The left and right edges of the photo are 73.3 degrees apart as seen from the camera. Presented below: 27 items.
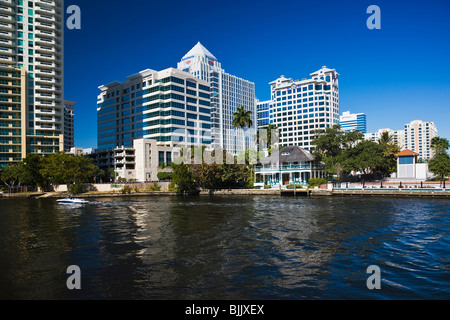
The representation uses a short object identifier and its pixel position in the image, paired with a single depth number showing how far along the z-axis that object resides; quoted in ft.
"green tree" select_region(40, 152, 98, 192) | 246.27
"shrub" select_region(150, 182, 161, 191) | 258.63
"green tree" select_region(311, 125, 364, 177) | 228.43
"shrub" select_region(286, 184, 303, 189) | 219.20
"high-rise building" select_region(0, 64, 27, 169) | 302.04
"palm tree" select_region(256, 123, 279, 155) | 288.92
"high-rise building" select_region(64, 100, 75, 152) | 582.35
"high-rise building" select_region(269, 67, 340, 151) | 546.26
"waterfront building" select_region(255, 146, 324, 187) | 239.30
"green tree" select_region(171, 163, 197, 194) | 237.25
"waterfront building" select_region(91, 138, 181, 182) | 319.06
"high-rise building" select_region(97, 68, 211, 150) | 362.74
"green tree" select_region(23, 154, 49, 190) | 256.11
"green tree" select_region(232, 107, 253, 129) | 280.51
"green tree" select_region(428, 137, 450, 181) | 194.70
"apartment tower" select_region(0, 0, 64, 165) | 311.47
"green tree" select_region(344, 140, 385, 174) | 211.00
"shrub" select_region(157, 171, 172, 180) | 293.23
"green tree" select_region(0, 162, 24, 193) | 252.62
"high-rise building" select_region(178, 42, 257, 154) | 590.67
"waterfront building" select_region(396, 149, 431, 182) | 221.87
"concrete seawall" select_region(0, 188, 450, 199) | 173.99
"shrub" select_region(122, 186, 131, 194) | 254.06
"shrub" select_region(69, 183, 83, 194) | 245.24
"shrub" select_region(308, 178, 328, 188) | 221.87
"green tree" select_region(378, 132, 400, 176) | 243.77
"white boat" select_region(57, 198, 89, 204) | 179.84
